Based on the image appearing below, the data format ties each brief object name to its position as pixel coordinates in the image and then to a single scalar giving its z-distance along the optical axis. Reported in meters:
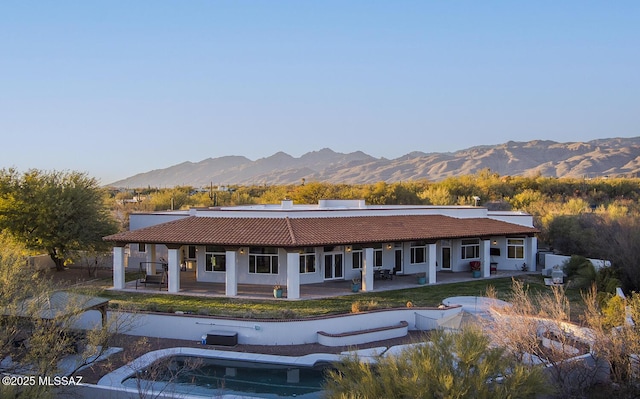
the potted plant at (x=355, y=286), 26.47
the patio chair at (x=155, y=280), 27.84
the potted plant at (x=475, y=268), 31.02
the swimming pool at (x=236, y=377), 15.32
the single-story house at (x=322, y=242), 26.31
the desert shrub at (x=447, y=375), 10.70
